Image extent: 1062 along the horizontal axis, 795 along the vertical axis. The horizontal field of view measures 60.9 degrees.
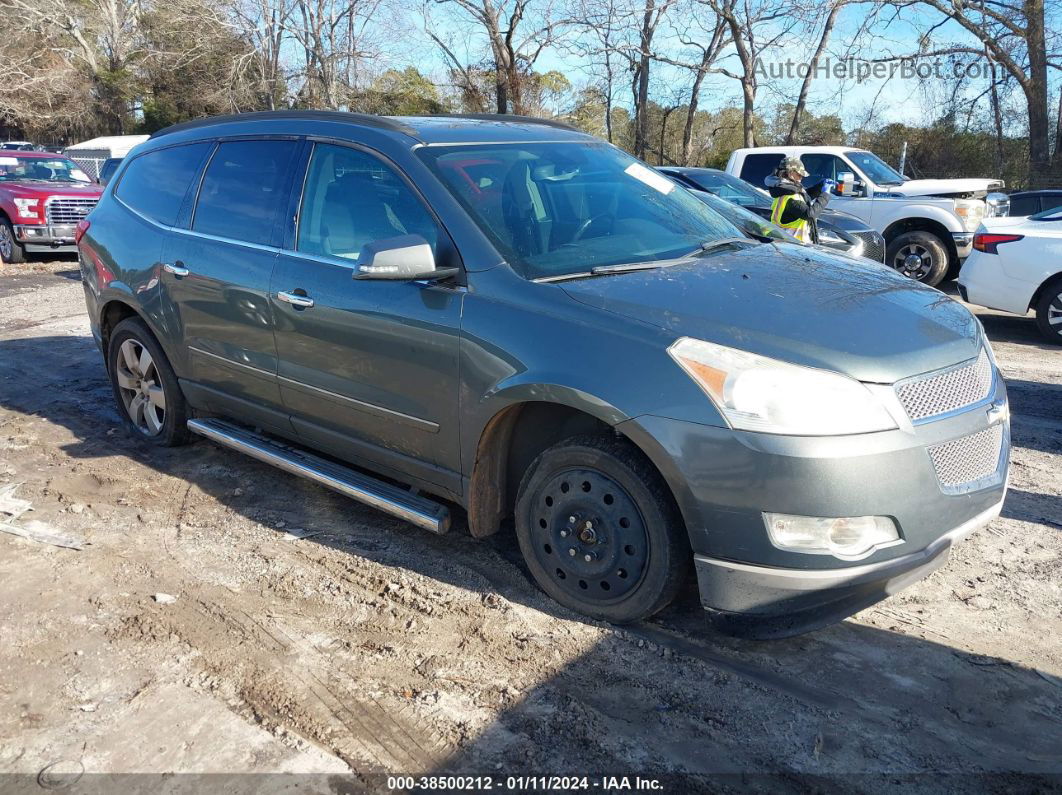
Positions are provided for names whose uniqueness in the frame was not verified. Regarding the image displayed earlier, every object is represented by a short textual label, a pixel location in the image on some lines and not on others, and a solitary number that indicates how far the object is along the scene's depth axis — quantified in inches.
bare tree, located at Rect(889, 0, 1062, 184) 879.7
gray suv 115.0
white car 332.5
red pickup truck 600.4
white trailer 1230.9
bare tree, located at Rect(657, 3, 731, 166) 1123.9
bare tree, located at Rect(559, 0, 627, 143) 1115.8
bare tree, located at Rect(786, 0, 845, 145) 955.1
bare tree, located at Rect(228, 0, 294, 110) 1245.6
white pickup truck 463.5
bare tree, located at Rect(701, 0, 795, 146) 1008.9
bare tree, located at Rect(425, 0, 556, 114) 1101.1
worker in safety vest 333.1
